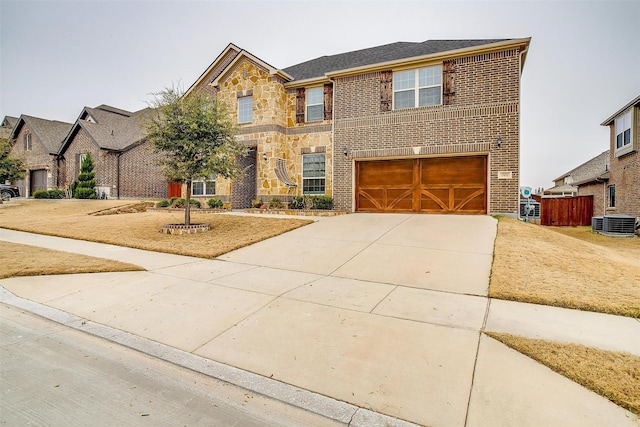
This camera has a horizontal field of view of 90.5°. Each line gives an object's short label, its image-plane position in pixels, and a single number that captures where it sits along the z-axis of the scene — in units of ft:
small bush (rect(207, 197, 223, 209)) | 54.54
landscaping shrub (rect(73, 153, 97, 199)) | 74.13
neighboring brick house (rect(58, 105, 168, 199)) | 78.18
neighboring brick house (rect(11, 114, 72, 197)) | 89.51
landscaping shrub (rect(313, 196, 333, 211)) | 48.32
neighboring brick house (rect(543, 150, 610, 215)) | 74.38
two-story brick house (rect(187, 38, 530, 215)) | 41.06
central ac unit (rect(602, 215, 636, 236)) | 52.39
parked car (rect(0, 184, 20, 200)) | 80.59
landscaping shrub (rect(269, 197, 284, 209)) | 49.98
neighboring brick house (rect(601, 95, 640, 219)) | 57.67
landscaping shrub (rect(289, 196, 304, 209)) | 49.85
